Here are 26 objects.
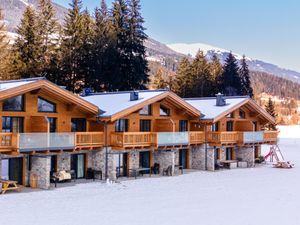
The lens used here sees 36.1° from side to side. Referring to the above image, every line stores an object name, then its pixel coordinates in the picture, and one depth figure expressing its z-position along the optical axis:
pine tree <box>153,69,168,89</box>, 74.88
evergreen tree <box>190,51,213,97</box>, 66.38
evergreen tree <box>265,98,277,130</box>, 74.56
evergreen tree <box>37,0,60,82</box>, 48.44
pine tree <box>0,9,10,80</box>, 45.94
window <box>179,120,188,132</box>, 33.06
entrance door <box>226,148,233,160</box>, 37.50
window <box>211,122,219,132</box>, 35.62
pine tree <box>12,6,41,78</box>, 46.91
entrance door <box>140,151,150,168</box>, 30.11
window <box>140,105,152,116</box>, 29.88
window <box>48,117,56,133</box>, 25.38
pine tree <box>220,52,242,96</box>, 66.00
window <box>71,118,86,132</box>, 26.67
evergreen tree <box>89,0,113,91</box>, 49.53
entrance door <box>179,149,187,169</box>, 33.44
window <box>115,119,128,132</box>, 28.34
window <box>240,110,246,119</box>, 38.51
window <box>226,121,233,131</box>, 36.96
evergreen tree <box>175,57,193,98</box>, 67.69
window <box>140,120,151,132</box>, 29.94
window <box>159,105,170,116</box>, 31.45
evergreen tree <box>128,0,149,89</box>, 50.78
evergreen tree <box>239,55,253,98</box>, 68.12
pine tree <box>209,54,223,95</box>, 67.62
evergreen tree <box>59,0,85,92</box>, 49.44
